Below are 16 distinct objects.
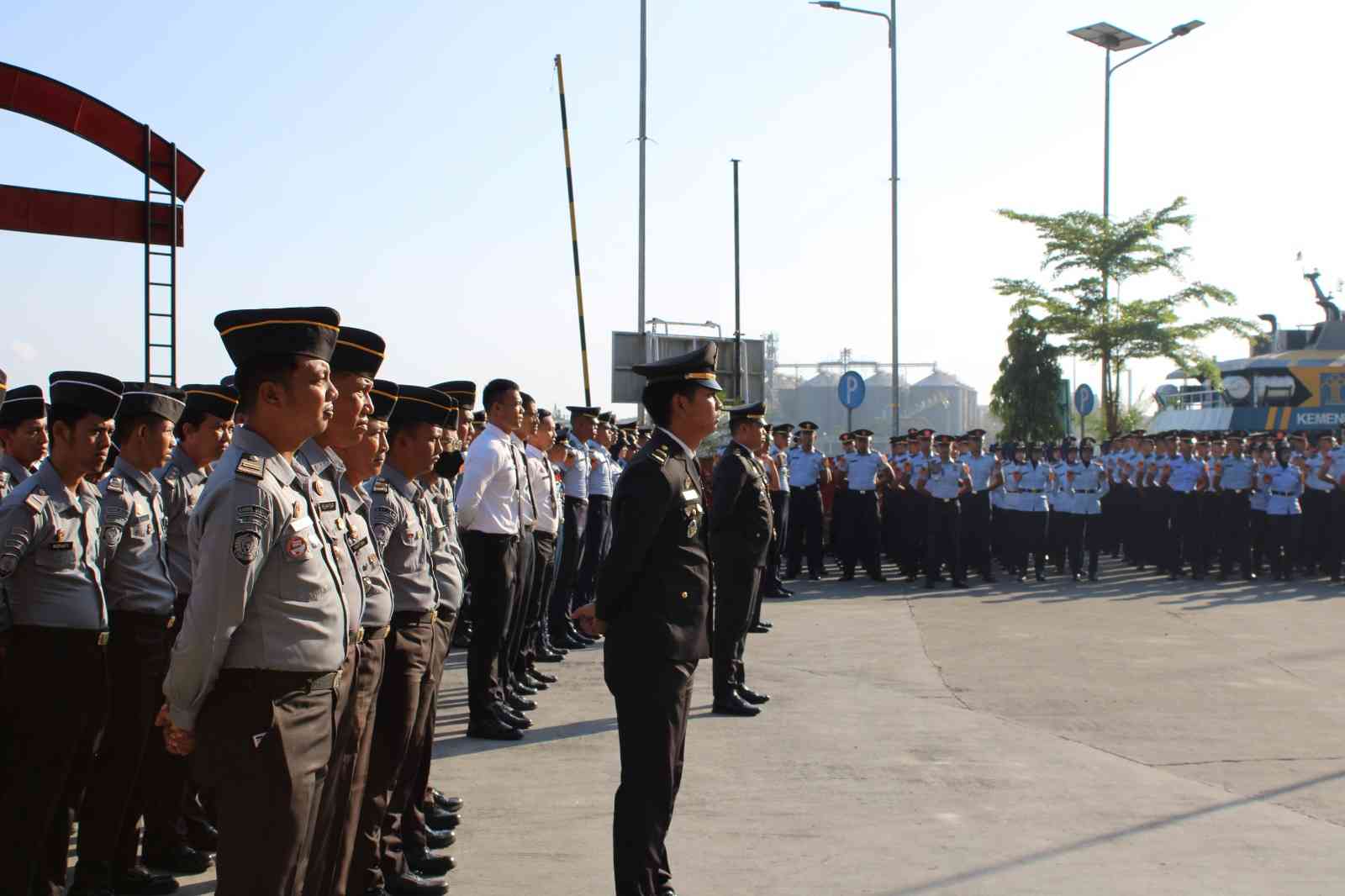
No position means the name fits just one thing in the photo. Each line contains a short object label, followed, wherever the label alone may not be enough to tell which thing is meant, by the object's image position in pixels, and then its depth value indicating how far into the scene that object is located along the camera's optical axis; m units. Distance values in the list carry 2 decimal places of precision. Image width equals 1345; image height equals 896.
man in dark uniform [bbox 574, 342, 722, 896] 4.36
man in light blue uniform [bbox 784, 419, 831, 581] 17.31
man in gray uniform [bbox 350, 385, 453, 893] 4.40
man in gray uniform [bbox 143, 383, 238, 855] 4.98
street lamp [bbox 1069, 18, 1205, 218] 26.62
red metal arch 10.57
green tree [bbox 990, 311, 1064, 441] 26.47
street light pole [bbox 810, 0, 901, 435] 24.62
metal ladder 10.62
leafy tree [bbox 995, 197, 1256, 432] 25.66
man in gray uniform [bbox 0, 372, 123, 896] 4.13
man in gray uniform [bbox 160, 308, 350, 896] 2.96
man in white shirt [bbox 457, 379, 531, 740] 7.17
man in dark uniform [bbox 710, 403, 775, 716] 7.87
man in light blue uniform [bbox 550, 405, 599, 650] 10.94
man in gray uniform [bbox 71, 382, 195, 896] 4.47
